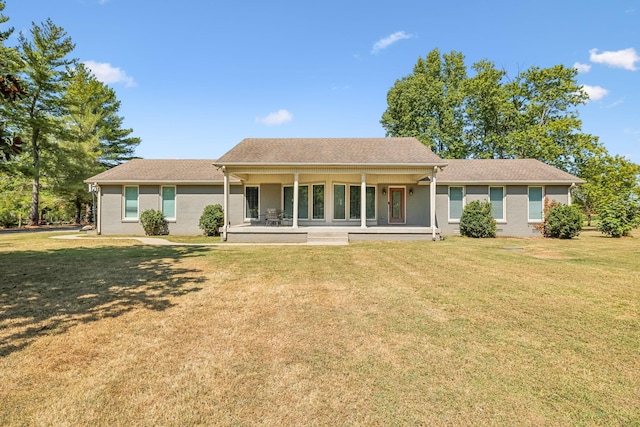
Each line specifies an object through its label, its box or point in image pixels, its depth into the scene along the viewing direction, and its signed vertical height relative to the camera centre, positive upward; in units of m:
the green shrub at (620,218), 15.80 -0.18
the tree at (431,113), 29.91 +10.26
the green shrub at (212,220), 15.68 -0.30
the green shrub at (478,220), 15.39 -0.29
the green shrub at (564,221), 14.77 -0.32
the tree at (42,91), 22.27 +9.46
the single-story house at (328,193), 15.72 +1.16
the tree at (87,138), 24.55 +7.54
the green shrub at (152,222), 16.14 -0.42
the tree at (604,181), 22.55 +2.61
